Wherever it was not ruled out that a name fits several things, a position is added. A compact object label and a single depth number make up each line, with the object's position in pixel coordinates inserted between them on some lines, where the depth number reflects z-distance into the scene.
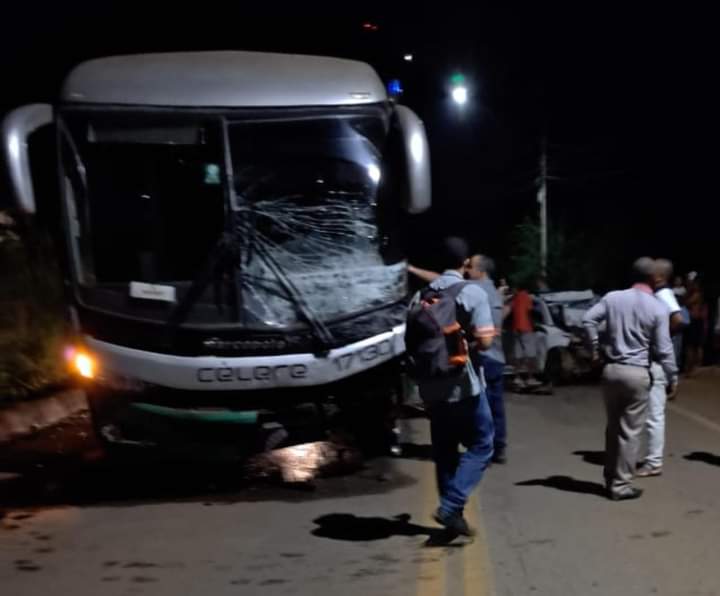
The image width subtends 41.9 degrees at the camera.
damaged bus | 6.95
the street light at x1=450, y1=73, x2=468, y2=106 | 15.61
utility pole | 26.58
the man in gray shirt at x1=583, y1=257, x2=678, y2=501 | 6.69
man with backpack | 5.73
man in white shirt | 7.45
